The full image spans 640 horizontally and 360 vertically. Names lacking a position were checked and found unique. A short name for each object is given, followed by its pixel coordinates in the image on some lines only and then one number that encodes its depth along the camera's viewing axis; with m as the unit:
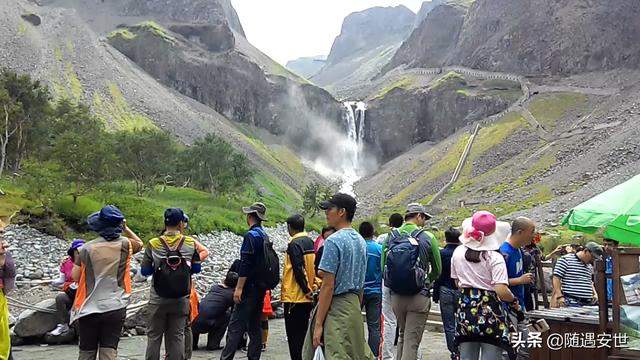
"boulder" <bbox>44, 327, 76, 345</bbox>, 9.95
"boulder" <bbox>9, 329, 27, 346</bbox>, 9.82
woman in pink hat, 5.62
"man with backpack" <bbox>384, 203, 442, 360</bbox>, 7.37
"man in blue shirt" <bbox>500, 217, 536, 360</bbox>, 6.19
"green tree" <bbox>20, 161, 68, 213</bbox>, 23.92
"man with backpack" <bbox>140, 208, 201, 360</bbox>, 7.02
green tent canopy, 6.55
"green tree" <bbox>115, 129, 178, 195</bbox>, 49.75
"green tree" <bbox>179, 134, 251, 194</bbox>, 57.69
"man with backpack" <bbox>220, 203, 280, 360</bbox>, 7.71
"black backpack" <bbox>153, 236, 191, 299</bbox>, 6.99
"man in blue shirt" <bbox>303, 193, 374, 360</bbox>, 5.36
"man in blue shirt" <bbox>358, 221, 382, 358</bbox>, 8.26
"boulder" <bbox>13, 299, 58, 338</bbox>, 9.91
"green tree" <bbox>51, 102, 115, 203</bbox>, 28.92
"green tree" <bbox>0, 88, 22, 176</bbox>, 33.78
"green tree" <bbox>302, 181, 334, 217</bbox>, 64.94
